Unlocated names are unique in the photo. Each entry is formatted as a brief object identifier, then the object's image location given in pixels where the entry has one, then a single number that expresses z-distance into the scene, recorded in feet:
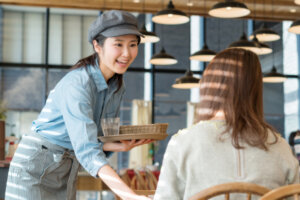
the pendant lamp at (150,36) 20.13
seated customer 4.47
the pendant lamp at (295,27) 19.42
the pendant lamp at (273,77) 27.43
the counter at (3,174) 9.28
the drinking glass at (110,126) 5.84
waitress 5.51
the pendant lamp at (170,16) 18.24
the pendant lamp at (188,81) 24.84
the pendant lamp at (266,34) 22.25
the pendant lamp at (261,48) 20.74
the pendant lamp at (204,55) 22.36
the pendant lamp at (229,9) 17.43
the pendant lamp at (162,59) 24.86
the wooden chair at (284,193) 3.99
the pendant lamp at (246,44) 20.16
